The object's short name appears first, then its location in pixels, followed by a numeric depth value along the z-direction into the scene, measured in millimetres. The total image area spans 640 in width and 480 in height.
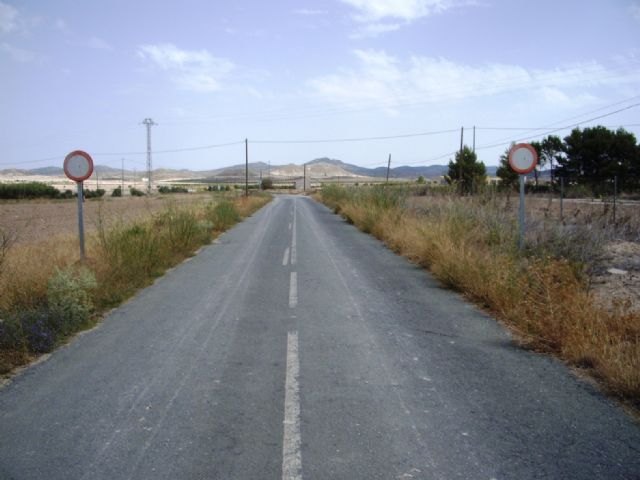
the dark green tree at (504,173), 54844
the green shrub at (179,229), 15023
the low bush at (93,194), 75919
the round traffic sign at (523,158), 9922
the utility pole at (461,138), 45919
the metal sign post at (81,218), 10344
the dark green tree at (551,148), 62278
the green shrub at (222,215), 23106
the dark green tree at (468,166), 52875
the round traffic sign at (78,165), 10320
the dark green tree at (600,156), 52566
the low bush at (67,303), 6989
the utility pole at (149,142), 80250
